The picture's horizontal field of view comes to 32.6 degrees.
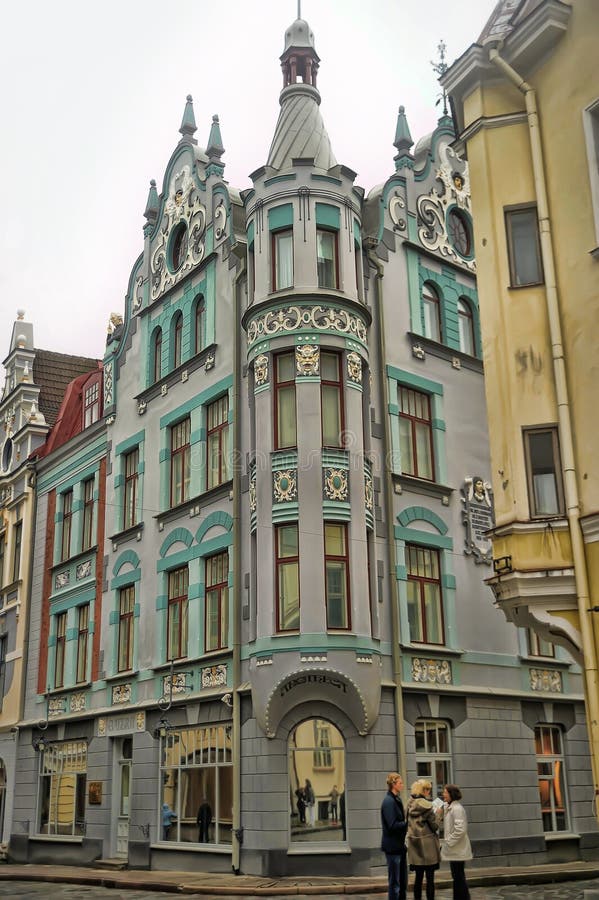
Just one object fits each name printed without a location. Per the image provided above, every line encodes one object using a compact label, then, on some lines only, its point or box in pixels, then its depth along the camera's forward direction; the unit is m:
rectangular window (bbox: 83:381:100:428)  34.31
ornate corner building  21.56
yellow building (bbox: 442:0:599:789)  15.57
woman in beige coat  14.96
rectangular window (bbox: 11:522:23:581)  37.88
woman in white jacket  14.28
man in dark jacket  14.59
